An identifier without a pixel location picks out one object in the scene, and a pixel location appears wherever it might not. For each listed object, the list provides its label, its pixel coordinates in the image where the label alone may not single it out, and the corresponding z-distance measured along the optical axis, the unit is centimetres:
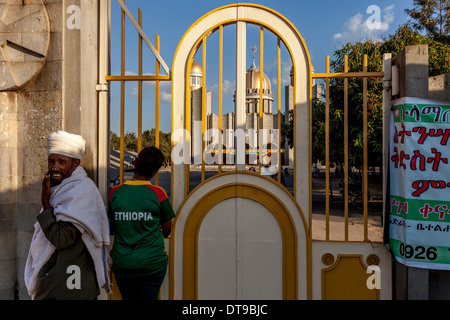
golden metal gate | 270
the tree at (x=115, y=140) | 2852
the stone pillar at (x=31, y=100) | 268
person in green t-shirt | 210
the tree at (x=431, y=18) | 2008
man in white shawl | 187
